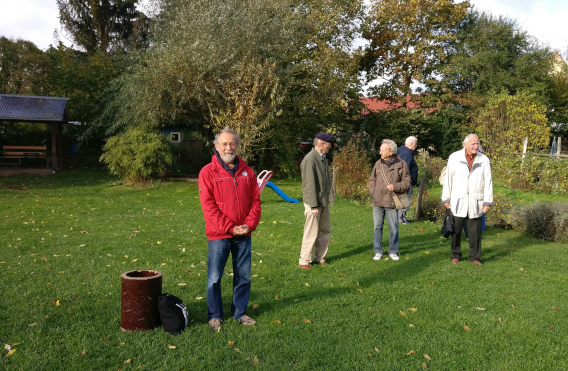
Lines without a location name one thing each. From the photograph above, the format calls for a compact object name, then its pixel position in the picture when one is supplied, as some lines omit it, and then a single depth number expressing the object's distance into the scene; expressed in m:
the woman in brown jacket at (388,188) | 7.27
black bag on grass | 4.21
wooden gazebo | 21.53
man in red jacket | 4.25
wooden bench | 22.80
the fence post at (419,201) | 11.58
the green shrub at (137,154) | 17.16
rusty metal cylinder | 4.23
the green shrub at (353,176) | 14.68
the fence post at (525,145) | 17.31
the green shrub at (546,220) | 9.64
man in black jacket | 9.80
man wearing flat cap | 6.56
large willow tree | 16.67
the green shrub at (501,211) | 10.96
